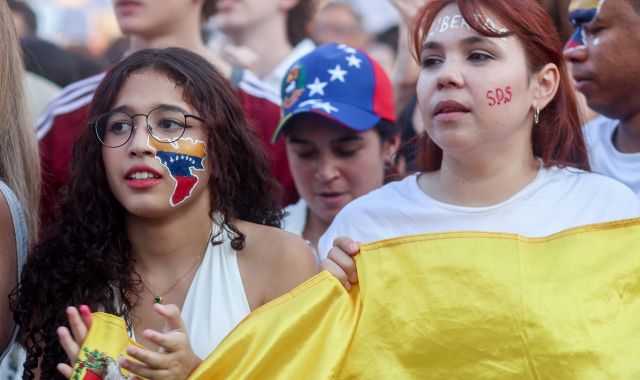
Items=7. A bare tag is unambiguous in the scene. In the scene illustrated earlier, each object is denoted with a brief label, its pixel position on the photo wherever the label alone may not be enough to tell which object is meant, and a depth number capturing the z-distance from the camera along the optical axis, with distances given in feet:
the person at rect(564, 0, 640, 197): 12.22
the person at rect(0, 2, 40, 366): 10.88
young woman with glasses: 10.34
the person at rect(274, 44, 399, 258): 13.43
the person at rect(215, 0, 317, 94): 18.76
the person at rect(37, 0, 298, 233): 14.52
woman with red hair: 10.11
